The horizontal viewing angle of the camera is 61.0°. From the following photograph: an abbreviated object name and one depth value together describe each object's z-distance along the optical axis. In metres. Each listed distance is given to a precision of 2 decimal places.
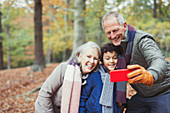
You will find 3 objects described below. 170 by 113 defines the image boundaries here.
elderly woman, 2.04
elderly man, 1.66
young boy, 2.03
